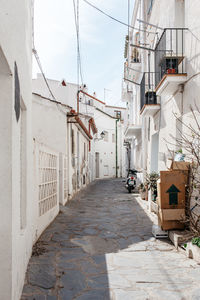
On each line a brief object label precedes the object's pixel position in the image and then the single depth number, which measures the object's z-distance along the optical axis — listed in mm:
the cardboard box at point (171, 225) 5320
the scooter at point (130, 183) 14172
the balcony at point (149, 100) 9217
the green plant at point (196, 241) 4267
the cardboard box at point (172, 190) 5293
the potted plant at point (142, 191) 11078
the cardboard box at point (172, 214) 5215
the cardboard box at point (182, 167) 5336
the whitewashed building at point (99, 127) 21797
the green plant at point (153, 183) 7801
